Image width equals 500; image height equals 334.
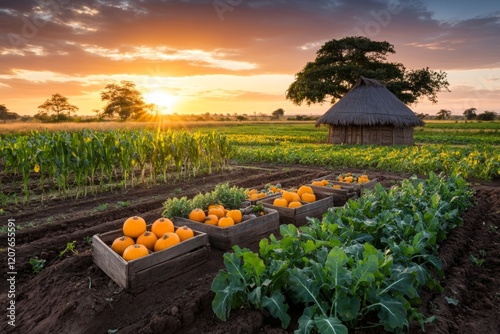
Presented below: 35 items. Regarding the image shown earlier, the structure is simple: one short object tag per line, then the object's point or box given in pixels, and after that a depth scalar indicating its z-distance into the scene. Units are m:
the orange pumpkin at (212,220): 5.30
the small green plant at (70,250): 5.16
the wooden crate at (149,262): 3.80
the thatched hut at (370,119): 26.84
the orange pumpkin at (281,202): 6.56
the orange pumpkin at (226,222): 5.15
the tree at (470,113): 92.62
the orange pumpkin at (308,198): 6.98
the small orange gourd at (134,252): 3.93
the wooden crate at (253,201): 6.41
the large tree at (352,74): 37.44
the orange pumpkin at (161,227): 4.58
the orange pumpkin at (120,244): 4.21
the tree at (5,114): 61.04
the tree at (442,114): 105.25
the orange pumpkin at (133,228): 4.48
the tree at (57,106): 62.63
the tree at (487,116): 80.79
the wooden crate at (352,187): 7.98
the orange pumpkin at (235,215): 5.42
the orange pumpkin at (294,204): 6.49
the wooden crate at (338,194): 7.74
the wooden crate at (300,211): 6.23
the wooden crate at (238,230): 4.98
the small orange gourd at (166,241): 4.21
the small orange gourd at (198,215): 5.39
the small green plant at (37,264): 5.02
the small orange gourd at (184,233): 4.54
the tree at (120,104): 75.50
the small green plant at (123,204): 8.43
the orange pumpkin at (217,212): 5.57
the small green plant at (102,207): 8.19
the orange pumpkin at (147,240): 4.28
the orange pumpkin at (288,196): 6.81
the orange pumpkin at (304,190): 7.31
